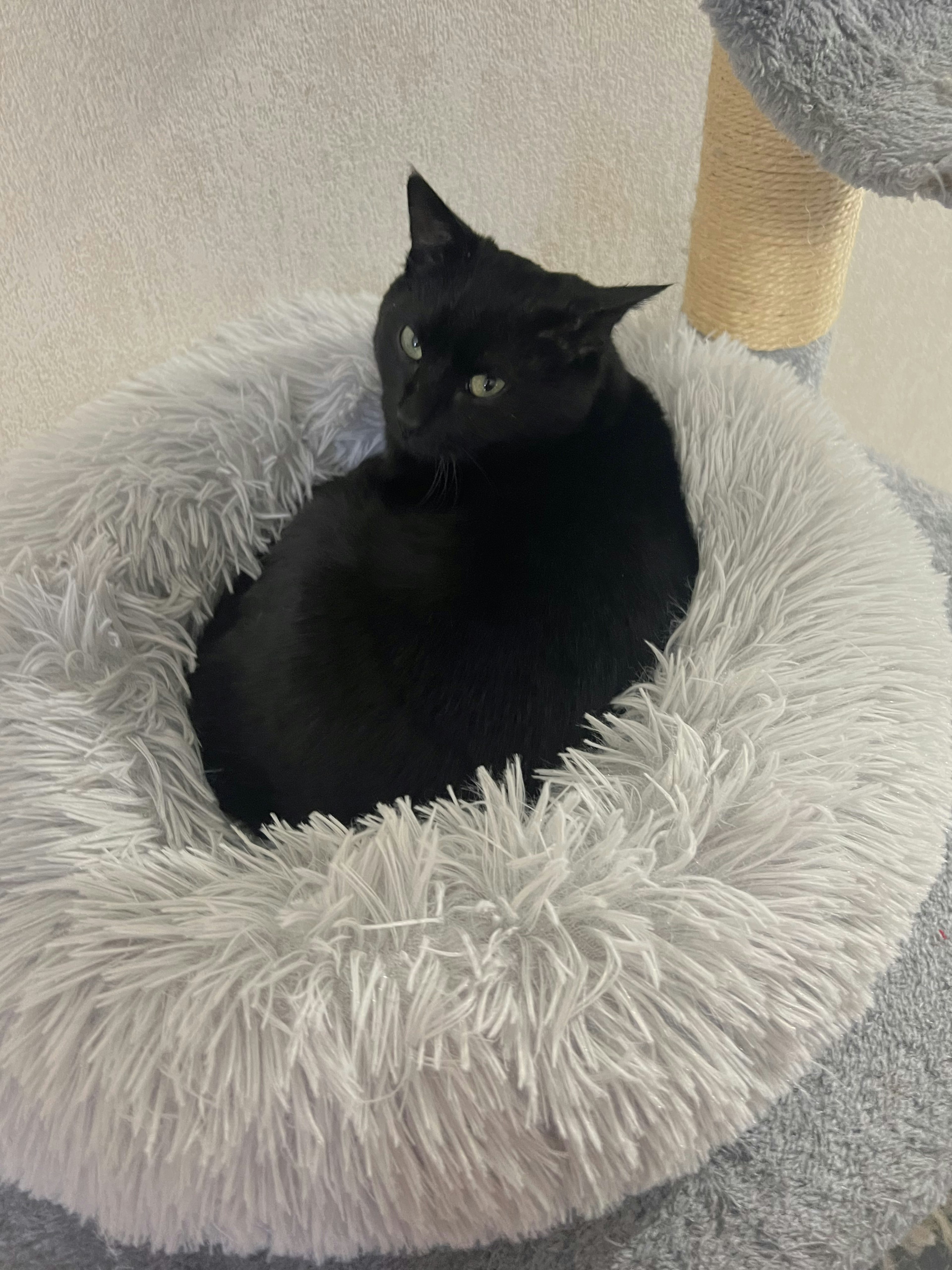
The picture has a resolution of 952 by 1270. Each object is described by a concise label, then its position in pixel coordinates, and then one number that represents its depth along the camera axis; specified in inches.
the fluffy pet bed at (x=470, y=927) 18.3
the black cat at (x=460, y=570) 25.5
